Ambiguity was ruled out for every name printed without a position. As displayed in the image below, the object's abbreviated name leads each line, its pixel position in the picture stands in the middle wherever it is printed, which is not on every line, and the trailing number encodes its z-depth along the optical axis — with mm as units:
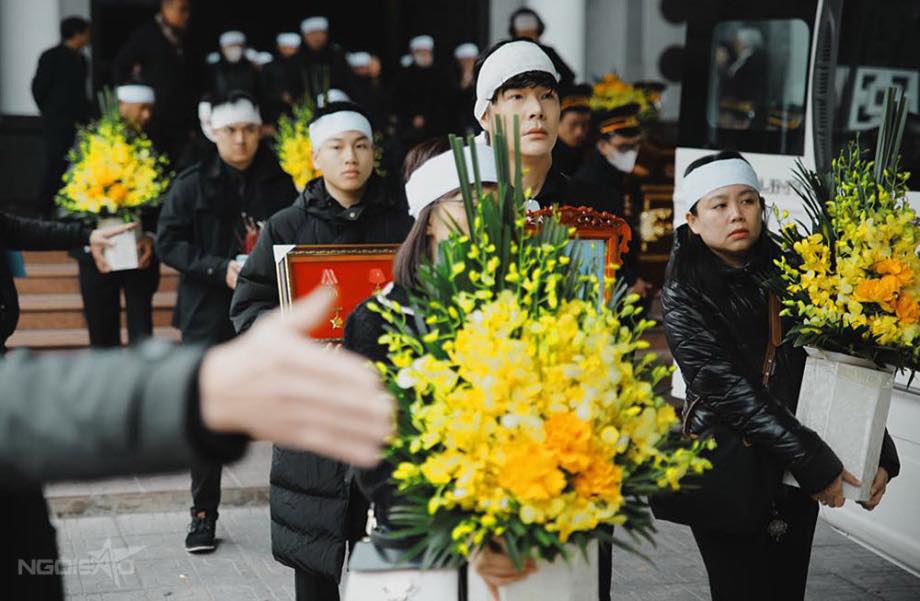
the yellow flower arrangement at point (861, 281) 3988
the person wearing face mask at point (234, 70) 14078
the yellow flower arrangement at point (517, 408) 2580
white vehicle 5488
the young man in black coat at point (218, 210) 6797
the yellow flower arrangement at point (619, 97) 11788
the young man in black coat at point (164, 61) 12461
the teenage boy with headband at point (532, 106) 4328
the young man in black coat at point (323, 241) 4418
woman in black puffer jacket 3980
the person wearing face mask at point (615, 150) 9391
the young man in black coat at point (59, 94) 12164
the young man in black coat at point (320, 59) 13977
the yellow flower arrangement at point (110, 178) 7734
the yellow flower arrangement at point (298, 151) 9586
